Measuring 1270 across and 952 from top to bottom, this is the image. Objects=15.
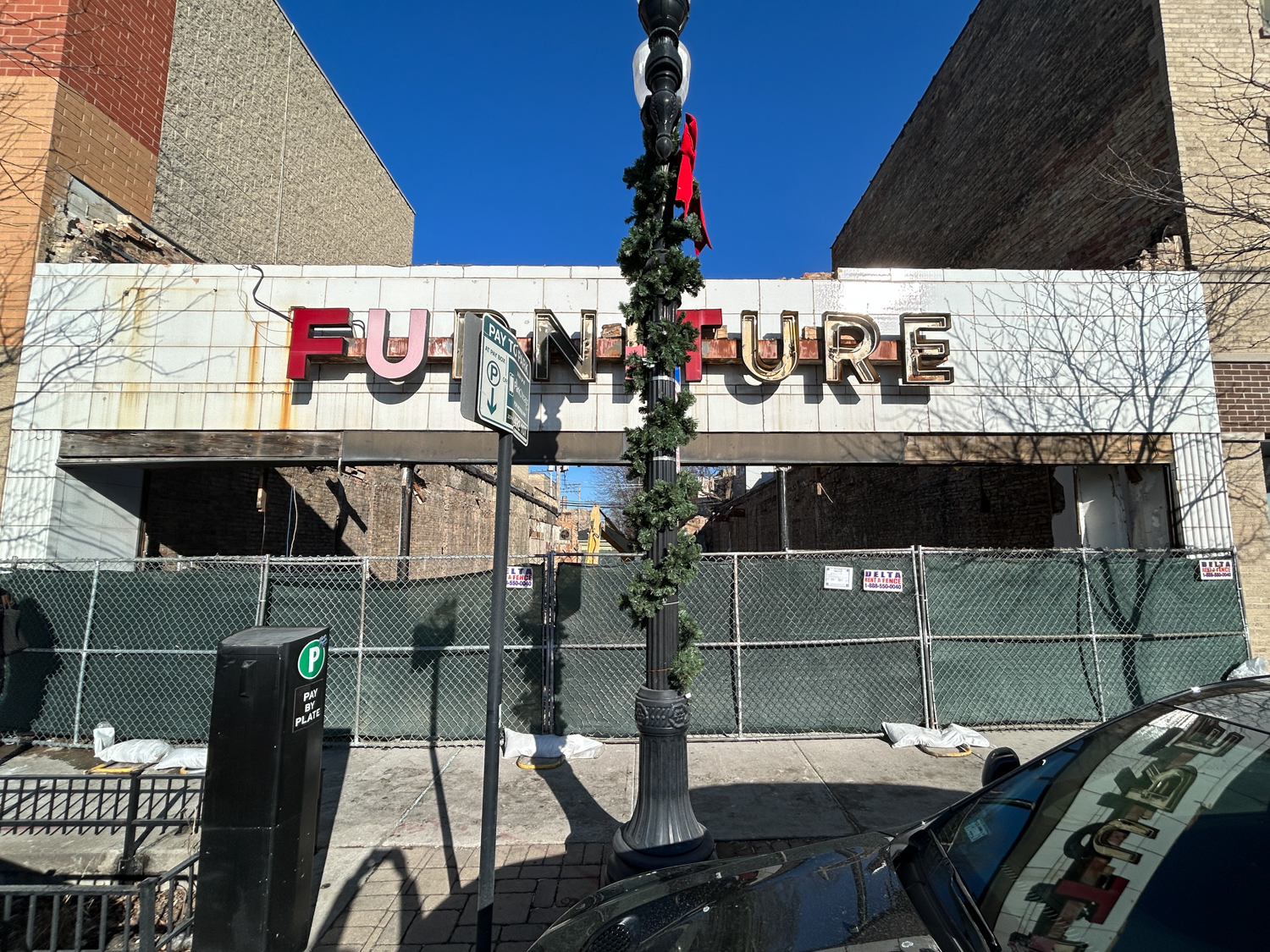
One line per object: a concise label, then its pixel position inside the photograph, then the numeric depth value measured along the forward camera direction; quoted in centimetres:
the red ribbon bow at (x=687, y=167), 400
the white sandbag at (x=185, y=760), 645
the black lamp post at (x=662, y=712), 356
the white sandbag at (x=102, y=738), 683
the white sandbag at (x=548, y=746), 663
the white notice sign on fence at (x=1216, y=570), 779
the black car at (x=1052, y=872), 165
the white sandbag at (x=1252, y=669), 746
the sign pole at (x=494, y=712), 297
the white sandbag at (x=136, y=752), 666
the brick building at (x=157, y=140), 888
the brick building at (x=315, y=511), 1117
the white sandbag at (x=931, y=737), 676
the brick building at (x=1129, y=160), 901
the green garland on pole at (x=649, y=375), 382
